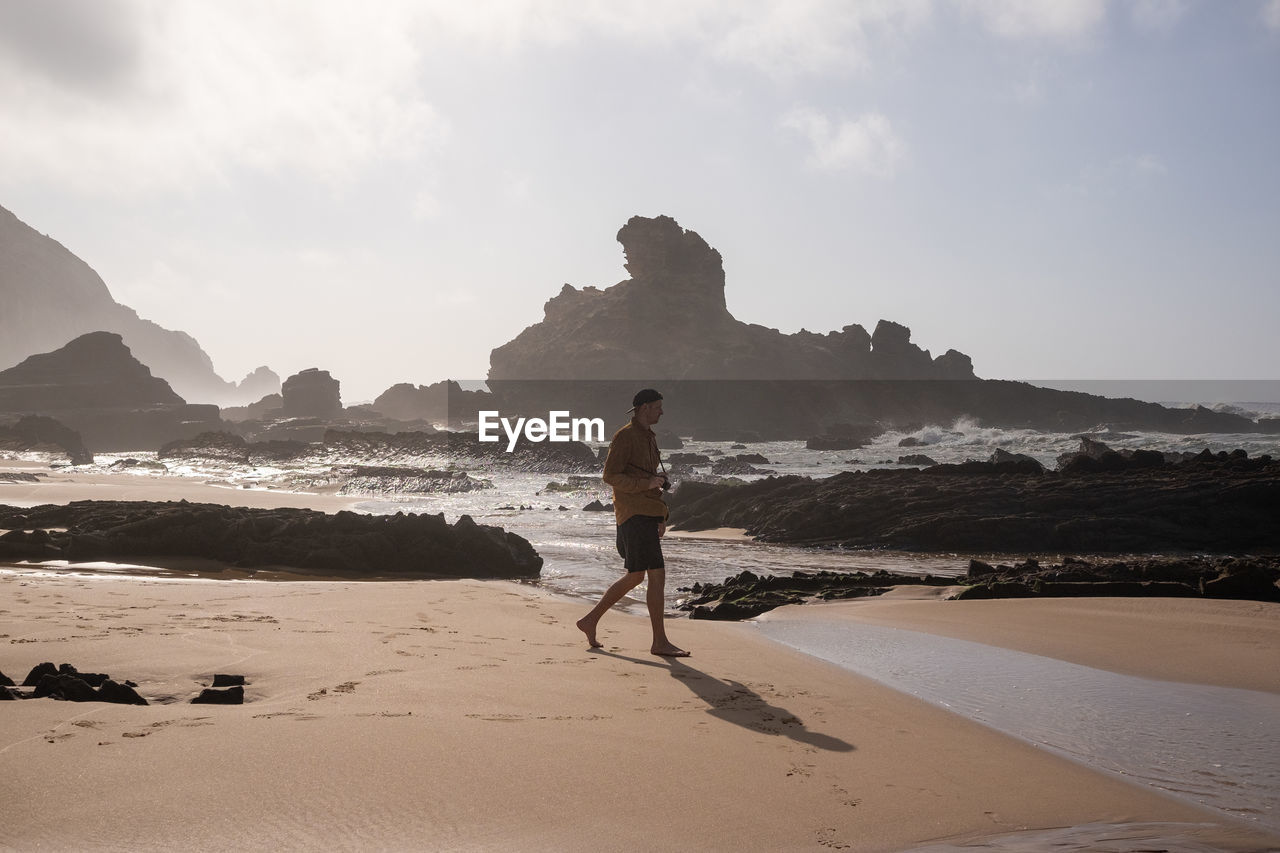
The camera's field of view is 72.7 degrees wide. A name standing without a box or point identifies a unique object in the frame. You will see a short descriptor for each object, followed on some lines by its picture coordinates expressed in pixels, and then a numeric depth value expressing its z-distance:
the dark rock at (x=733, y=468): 38.41
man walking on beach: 5.78
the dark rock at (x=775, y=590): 8.27
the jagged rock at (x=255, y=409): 123.71
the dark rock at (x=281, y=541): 10.00
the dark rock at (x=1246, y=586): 7.99
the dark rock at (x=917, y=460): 40.16
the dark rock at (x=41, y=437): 48.59
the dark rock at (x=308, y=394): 97.68
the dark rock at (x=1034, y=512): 15.78
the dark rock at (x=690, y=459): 41.78
